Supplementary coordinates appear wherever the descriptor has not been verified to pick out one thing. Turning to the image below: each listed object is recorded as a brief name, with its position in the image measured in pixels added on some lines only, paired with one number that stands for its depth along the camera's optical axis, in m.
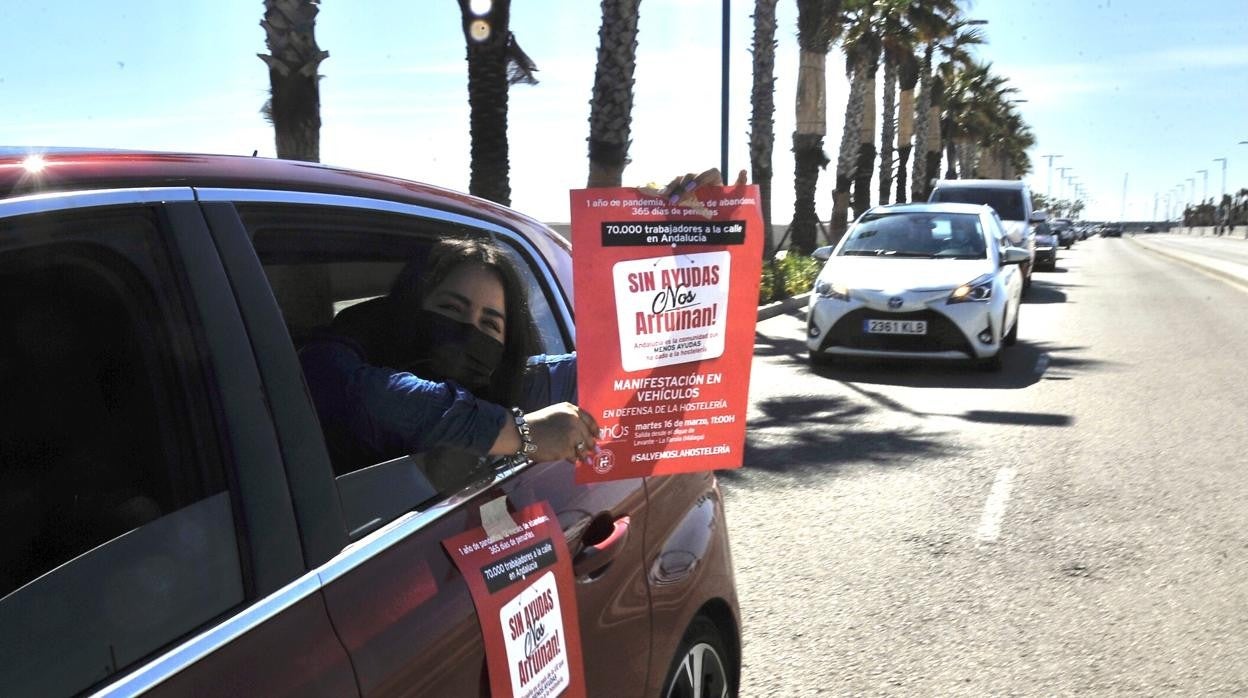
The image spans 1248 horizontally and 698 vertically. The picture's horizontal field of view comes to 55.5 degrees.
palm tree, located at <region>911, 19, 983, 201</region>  45.72
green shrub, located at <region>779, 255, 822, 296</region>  20.56
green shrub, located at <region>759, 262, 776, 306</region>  19.08
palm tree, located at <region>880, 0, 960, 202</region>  31.80
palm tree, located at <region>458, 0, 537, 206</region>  14.70
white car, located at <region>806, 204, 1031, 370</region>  10.94
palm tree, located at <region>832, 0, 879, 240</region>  30.70
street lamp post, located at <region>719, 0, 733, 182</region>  18.55
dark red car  1.42
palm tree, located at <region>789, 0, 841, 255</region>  24.78
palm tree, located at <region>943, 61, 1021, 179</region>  61.78
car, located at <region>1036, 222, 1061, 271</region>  33.25
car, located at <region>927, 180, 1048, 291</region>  20.56
